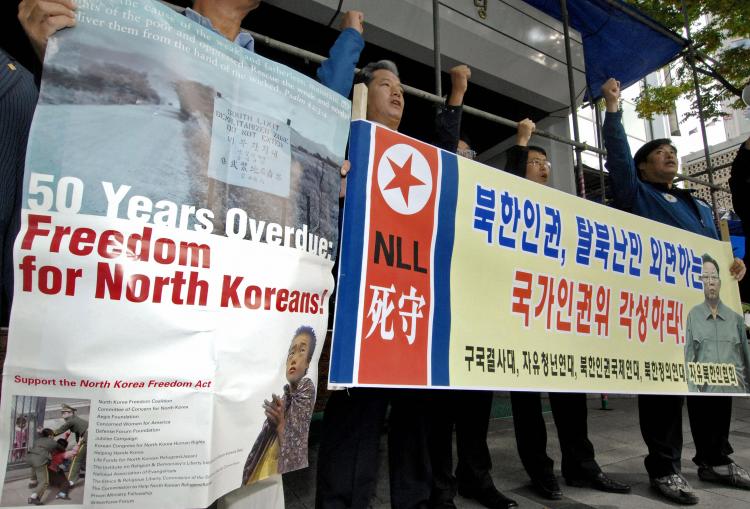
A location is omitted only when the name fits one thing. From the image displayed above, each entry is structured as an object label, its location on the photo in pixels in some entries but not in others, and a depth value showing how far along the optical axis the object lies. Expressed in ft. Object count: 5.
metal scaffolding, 6.44
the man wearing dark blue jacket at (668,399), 8.02
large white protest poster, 3.04
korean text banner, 4.76
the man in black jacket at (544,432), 7.91
